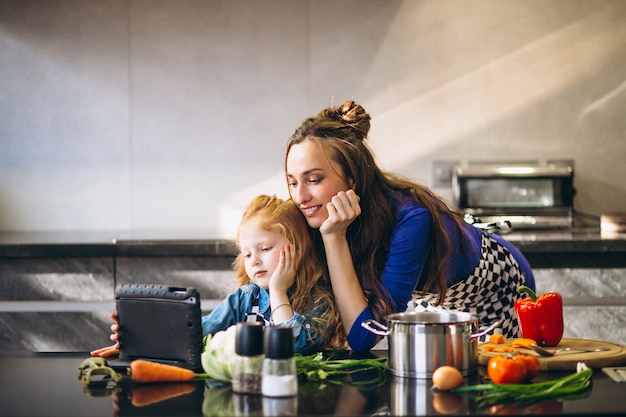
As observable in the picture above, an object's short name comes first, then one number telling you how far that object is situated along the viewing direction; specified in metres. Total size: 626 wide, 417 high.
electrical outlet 3.89
